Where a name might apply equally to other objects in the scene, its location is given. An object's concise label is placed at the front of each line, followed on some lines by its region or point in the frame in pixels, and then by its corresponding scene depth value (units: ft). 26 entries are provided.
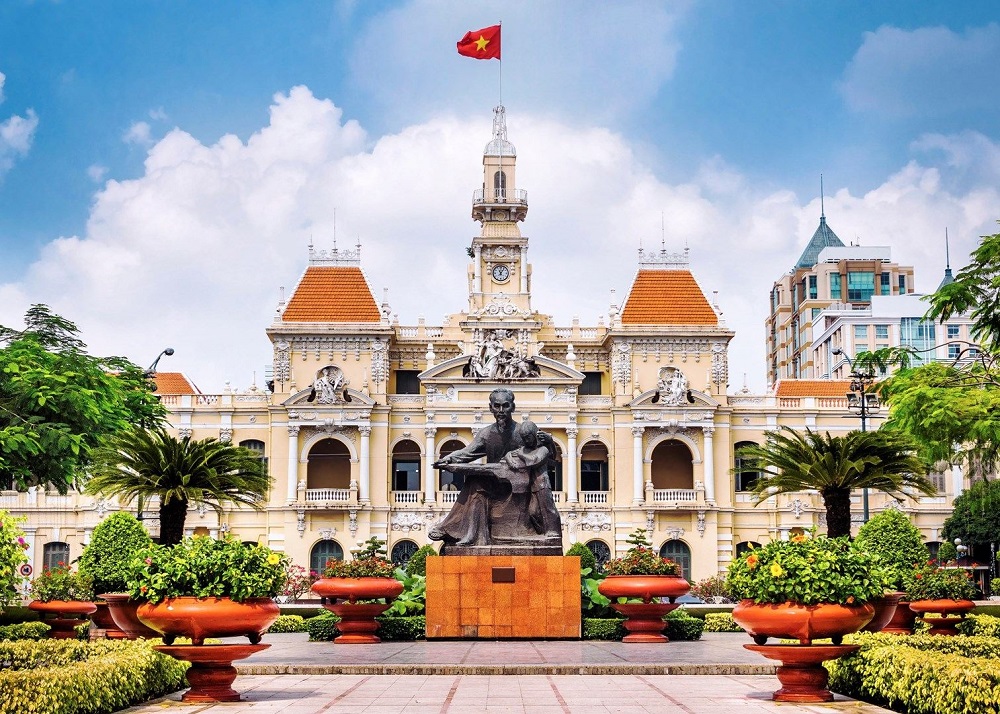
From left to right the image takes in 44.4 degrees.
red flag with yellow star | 189.67
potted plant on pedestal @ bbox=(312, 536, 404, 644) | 71.05
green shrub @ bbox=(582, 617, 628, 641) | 72.69
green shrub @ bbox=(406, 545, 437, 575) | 107.86
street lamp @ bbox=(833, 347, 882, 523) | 119.34
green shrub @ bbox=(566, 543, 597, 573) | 104.61
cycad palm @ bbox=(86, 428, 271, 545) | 96.63
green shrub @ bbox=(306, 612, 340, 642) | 75.41
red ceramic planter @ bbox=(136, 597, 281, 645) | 44.57
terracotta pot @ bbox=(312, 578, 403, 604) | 70.85
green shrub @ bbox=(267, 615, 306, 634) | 91.81
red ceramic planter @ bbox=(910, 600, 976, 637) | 68.18
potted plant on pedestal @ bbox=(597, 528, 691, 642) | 70.69
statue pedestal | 70.74
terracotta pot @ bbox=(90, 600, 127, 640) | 75.61
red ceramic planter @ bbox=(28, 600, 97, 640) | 76.23
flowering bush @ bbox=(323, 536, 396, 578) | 72.74
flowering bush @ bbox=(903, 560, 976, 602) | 69.00
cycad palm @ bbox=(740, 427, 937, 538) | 89.86
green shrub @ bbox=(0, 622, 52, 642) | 71.05
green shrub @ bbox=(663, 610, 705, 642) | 74.74
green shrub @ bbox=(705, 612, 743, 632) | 93.63
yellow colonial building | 195.42
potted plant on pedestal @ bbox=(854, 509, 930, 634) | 68.69
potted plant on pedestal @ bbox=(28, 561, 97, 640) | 76.33
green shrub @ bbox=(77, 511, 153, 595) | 77.17
